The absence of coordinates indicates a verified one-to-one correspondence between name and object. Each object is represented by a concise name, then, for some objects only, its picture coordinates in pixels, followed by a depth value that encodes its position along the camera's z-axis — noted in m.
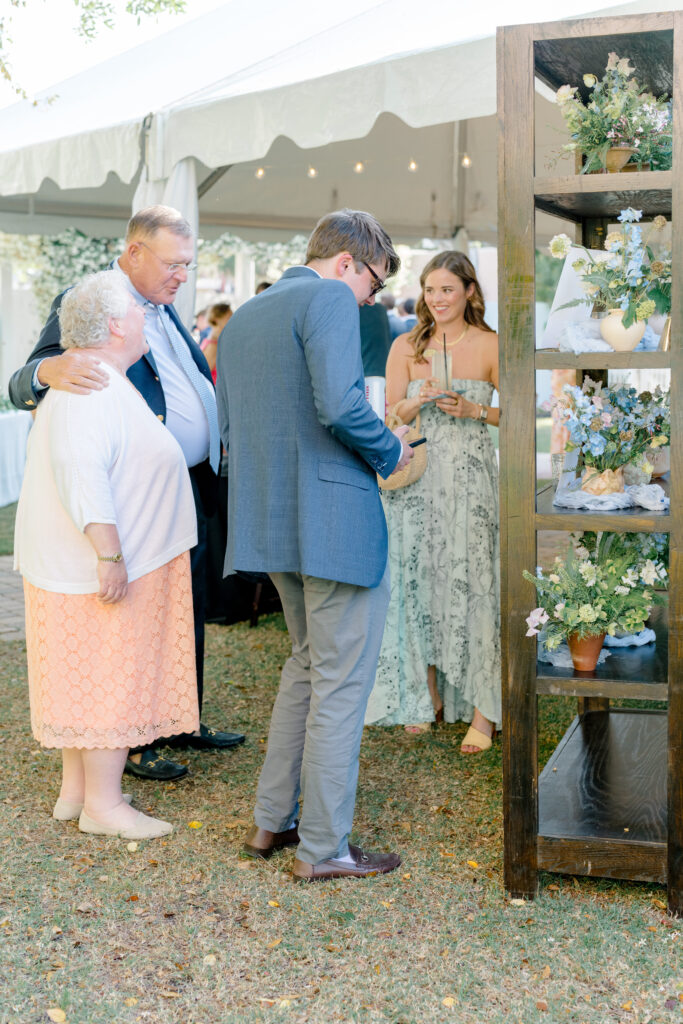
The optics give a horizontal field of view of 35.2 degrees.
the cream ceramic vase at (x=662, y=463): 3.21
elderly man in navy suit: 3.46
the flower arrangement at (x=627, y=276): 2.60
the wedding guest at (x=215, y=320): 8.81
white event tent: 4.32
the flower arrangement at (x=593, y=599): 2.70
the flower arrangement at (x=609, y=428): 2.75
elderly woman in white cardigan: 3.02
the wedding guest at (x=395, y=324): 10.82
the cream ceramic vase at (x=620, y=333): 2.63
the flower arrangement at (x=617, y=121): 2.64
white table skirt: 10.08
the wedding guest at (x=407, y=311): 12.58
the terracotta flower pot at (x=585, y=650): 2.74
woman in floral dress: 4.02
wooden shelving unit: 2.57
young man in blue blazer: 2.67
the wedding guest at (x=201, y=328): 11.94
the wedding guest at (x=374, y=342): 8.49
